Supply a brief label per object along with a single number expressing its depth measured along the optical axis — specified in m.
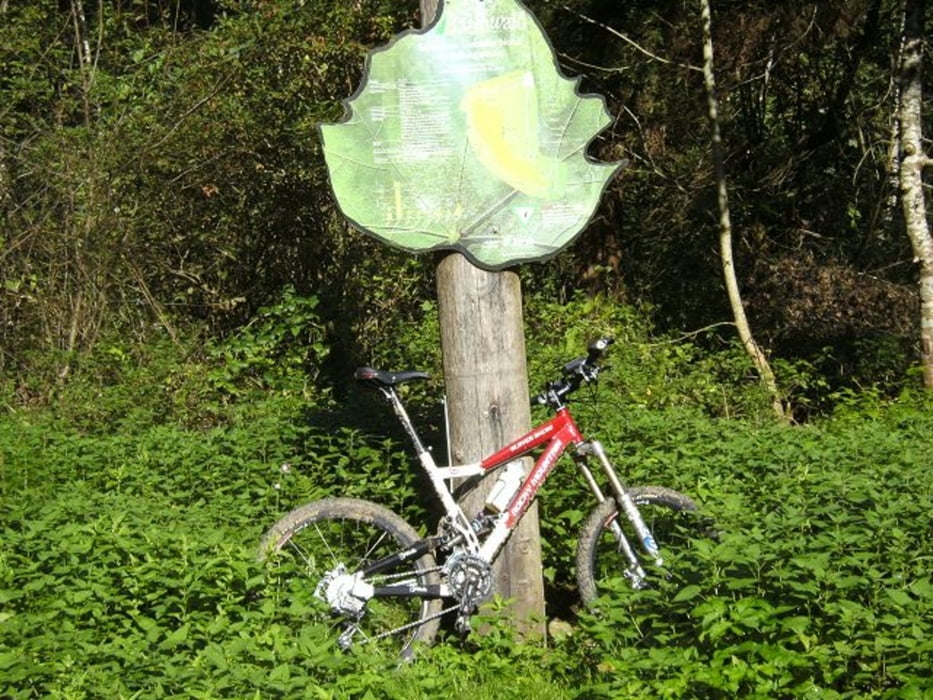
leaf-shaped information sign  6.43
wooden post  6.34
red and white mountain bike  6.07
